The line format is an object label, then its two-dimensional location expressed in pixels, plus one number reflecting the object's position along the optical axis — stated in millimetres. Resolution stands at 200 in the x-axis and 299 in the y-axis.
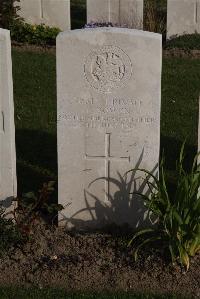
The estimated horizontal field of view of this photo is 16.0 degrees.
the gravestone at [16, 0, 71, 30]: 12352
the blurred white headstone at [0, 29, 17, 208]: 5445
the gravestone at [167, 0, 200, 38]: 11992
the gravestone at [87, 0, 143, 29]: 12133
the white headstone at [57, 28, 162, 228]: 5465
